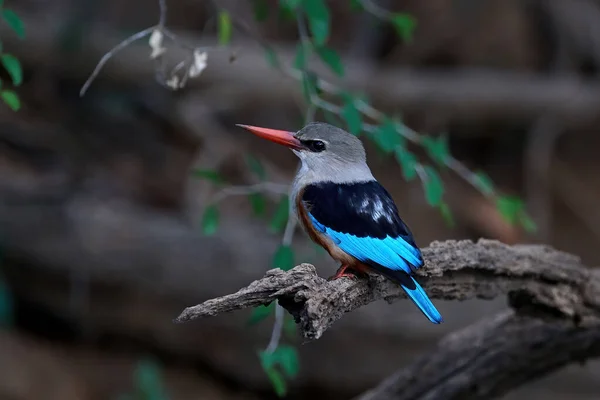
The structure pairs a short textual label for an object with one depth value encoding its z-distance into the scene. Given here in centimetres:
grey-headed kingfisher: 487
